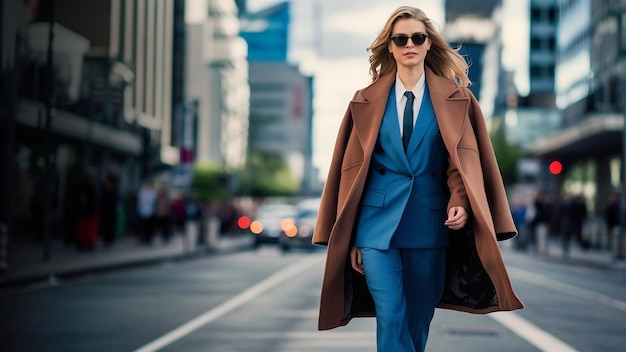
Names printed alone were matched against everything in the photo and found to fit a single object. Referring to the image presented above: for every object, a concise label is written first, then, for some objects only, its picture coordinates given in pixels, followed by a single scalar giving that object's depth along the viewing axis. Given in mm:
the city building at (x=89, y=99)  27031
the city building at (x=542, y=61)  106125
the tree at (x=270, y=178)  130125
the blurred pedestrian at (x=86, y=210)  23078
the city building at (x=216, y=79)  101188
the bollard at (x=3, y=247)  15434
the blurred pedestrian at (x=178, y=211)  33594
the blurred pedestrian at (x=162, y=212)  29922
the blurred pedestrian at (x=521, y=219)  34375
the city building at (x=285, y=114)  185625
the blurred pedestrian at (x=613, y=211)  28984
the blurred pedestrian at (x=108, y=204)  24953
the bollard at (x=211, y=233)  29469
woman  4652
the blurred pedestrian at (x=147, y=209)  28156
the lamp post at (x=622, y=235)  24014
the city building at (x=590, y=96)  36238
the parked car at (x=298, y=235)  31656
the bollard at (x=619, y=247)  24153
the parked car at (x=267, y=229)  35188
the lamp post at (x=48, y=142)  18438
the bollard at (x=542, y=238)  31328
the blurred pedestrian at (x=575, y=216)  31734
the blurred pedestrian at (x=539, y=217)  31569
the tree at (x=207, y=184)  92875
